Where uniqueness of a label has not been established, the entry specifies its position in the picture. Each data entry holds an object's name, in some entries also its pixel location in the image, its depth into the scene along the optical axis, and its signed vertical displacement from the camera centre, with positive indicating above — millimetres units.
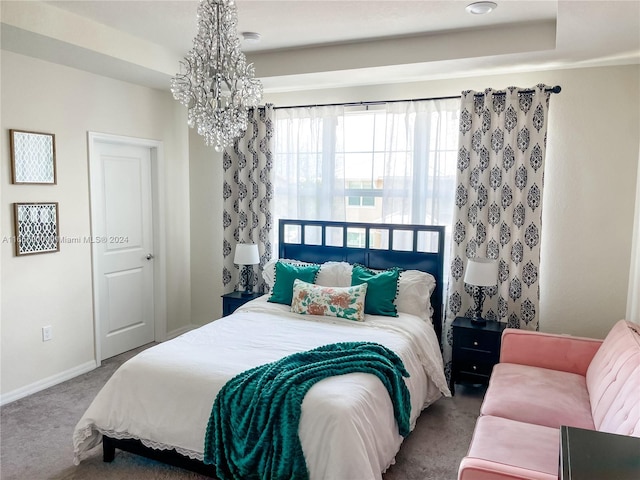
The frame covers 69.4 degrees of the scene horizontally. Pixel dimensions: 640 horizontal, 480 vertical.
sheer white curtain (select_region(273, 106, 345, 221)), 4305 +342
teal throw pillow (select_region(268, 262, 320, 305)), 3848 -653
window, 3936 +355
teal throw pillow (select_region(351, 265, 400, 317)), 3553 -709
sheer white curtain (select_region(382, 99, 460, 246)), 3902 +348
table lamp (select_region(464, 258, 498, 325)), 3451 -525
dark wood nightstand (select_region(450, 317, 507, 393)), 3455 -1117
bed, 2156 -980
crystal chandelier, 2404 +661
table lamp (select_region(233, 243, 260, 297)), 4277 -511
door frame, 4277 -332
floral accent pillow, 3480 -767
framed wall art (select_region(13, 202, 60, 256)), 3322 -225
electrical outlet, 3584 -1056
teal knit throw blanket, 2145 -1057
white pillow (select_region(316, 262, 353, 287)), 3873 -628
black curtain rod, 3447 +868
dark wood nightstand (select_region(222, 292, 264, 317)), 4312 -939
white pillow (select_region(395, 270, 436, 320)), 3607 -725
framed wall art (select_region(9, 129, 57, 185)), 3266 +292
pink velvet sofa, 1866 -1041
